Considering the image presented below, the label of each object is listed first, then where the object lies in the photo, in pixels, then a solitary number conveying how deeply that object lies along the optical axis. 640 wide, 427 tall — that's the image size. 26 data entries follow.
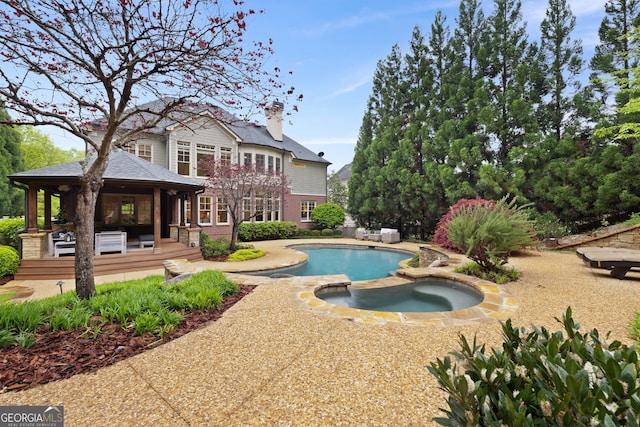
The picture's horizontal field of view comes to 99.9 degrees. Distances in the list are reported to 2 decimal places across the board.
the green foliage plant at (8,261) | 7.84
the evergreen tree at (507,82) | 12.91
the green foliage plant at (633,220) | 9.25
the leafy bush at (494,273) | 6.18
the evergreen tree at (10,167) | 19.06
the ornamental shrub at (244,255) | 10.59
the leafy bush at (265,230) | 15.76
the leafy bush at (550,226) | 11.28
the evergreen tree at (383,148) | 17.89
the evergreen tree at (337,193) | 29.27
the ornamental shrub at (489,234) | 5.97
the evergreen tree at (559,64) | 12.48
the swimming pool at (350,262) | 9.84
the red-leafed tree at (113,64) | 3.55
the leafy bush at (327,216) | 19.38
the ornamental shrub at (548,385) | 1.09
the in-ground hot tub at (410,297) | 5.61
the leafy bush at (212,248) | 11.29
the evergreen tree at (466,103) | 13.73
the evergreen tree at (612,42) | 11.20
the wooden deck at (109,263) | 8.09
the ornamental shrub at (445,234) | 10.98
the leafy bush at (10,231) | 9.48
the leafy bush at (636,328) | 3.19
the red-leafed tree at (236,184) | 11.81
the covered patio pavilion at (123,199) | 8.52
